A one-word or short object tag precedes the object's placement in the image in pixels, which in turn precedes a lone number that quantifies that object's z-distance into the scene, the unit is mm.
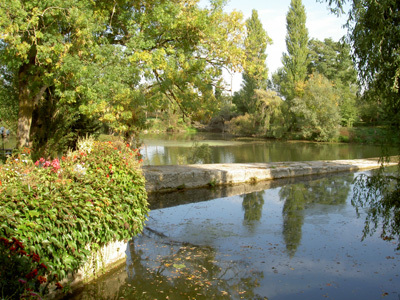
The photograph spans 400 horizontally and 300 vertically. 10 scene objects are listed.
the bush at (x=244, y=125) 46219
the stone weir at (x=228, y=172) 11469
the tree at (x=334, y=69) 45969
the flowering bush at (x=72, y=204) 3723
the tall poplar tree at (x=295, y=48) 45781
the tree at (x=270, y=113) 43234
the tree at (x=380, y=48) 4840
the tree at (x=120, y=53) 9703
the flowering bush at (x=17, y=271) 3209
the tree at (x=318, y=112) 41125
